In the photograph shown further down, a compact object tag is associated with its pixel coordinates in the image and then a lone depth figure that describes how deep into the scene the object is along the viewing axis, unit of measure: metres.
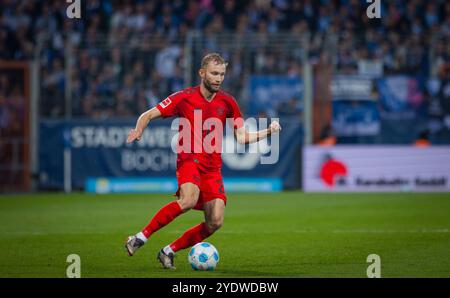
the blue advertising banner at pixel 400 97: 24.22
